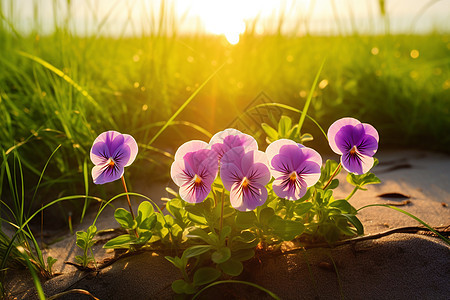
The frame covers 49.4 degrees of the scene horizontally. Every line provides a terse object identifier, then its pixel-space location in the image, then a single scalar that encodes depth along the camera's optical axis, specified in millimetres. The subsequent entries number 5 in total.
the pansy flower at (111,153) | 351
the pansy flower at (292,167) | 327
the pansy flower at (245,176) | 318
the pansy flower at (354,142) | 342
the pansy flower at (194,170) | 325
